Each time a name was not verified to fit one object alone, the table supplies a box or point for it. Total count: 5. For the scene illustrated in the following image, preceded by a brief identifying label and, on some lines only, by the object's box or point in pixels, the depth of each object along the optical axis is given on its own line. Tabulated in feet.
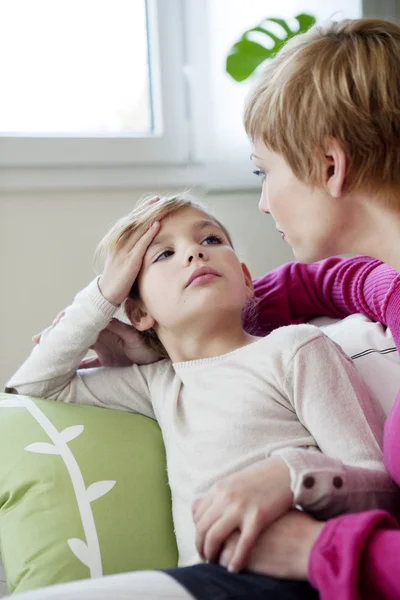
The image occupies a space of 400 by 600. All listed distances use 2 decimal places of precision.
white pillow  3.83
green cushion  3.60
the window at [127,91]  6.70
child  3.00
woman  3.28
